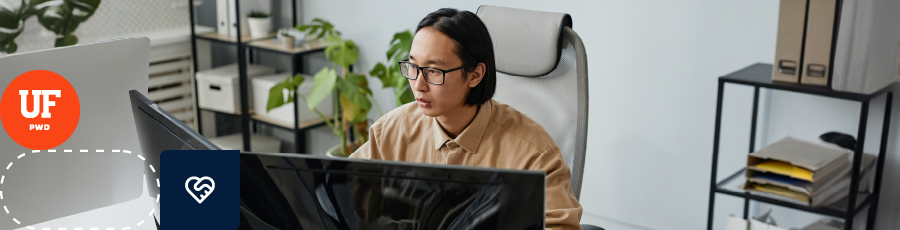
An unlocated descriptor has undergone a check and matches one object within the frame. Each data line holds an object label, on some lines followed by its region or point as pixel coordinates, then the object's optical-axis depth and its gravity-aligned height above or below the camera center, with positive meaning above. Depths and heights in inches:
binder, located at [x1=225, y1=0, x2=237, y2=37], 120.1 -9.2
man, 46.5 -10.3
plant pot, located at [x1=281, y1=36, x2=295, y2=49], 114.8 -12.3
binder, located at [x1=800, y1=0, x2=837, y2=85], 69.5 -6.4
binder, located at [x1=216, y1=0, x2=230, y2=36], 121.4 -9.3
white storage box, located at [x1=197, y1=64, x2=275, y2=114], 123.1 -21.3
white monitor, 46.6 -12.3
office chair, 60.1 -8.7
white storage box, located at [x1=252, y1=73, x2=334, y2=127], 119.0 -23.4
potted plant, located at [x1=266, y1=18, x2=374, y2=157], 106.7 -18.7
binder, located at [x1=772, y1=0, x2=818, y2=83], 71.3 -6.5
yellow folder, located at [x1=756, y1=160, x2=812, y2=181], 73.2 -19.7
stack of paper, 73.4 -20.0
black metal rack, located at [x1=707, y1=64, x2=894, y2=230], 71.3 -17.9
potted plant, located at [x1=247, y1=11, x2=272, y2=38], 119.0 -9.8
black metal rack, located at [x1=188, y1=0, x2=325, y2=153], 115.6 -15.6
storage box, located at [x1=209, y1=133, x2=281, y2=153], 128.9 -32.2
